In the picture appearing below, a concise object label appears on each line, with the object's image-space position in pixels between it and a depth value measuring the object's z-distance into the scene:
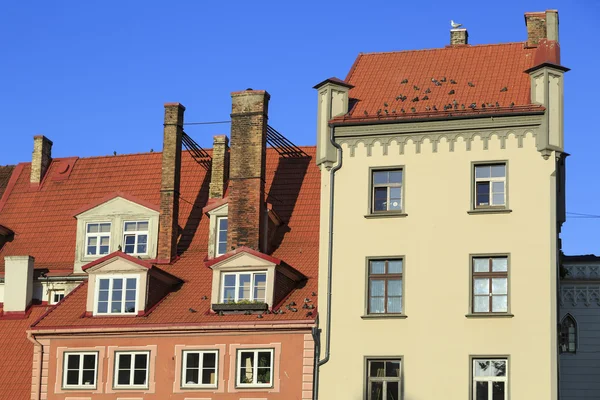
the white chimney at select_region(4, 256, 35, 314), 46.19
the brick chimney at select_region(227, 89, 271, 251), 43.84
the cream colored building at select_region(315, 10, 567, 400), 38.69
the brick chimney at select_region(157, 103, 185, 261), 45.91
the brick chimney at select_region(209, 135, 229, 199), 47.25
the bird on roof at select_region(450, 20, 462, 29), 48.28
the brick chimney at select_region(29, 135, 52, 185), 51.78
